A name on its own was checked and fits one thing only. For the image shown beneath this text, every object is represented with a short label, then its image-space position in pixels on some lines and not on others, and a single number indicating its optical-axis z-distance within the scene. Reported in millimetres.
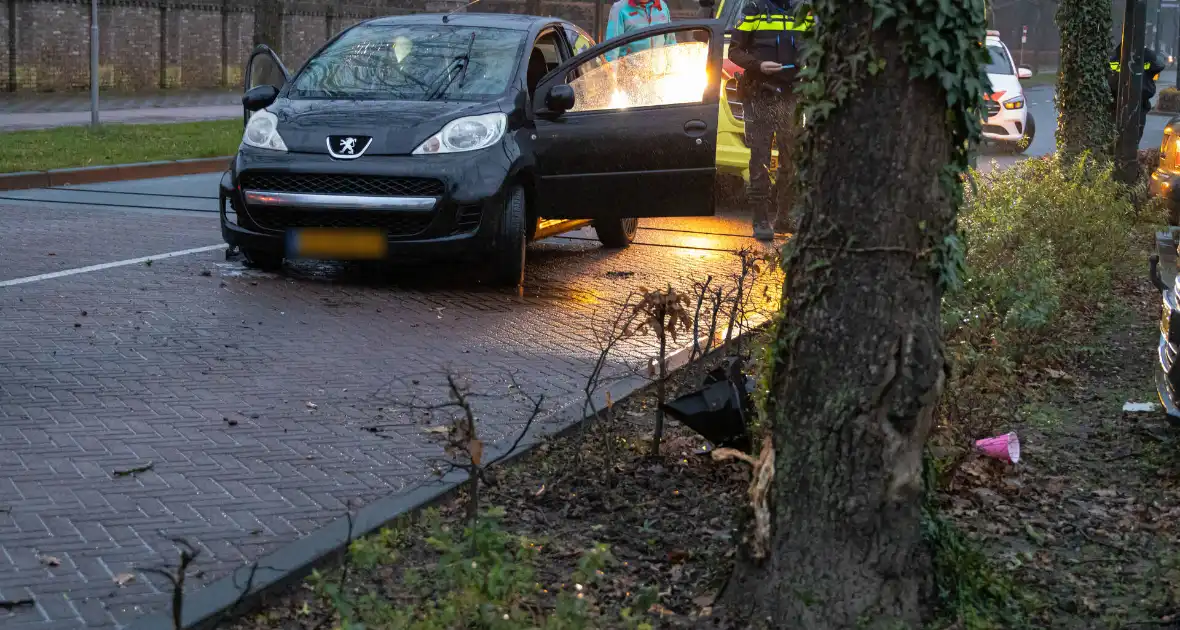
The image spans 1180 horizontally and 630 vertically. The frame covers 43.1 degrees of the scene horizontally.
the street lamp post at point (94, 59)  19750
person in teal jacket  15430
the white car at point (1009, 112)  21938
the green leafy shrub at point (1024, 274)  6200
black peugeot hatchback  9016
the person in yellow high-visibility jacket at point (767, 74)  11117
